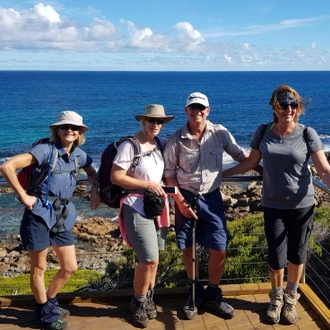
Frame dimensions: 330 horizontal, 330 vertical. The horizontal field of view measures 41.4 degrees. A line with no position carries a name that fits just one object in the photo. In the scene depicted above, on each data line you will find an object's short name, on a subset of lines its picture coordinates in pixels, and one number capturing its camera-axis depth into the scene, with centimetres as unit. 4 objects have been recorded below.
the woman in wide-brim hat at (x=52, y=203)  351
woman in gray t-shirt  366
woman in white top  365
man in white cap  387
